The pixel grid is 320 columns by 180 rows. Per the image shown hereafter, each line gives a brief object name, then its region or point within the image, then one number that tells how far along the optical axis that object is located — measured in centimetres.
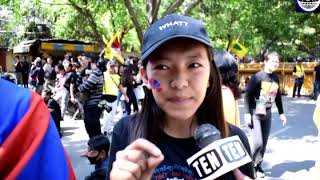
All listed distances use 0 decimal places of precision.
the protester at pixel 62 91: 822
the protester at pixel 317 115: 136
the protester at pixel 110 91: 613
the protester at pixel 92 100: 523
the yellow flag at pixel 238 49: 555
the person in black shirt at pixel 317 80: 1156
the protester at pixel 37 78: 1033
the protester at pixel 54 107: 498
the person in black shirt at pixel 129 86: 781
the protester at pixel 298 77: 1323
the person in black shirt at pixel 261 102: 407
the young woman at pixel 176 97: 102
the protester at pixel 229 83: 267
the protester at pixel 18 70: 1406
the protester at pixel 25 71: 1423
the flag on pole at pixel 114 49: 796
